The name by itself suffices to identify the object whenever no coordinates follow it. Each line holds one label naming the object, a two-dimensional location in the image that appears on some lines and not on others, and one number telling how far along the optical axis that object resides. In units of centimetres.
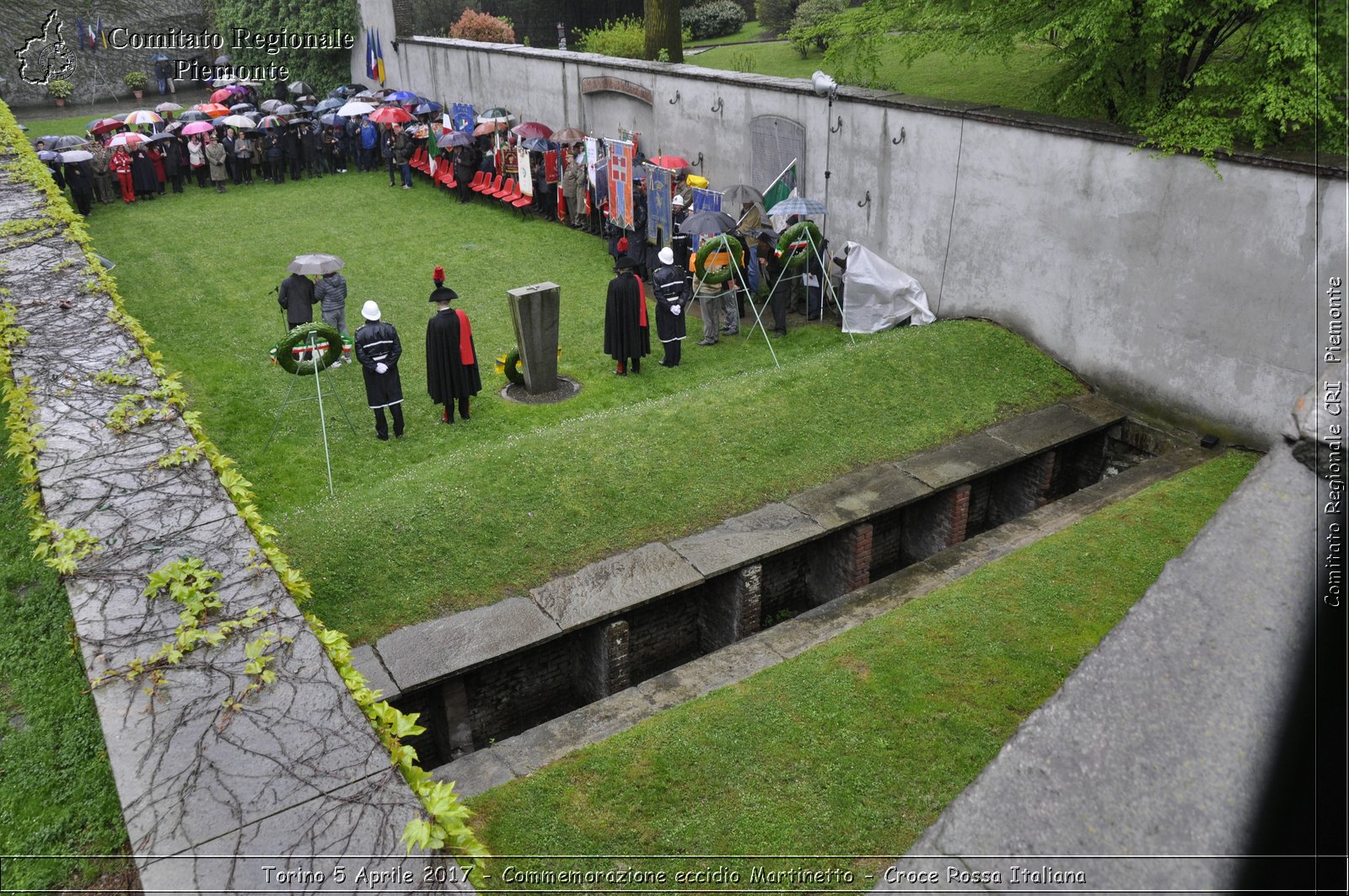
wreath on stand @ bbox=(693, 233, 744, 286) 1345
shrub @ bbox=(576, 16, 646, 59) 2266
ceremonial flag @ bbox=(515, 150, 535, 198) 1941
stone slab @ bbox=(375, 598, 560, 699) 730
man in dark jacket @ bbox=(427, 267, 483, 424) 1117
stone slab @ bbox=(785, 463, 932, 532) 924
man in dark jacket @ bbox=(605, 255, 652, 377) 1253
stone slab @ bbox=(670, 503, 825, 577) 861
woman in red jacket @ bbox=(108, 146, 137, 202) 2123
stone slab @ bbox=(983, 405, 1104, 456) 1048
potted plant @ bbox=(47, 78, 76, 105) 3212
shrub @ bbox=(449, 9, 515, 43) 2578
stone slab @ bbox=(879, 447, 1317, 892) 200
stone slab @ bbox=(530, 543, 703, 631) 798
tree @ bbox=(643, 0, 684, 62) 1847
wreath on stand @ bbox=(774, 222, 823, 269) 1368
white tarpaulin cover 1339
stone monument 1175
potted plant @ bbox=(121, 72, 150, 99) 3394
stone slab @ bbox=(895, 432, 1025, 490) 985
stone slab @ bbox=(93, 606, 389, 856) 417
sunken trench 764
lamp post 1399
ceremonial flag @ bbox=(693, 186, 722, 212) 1564
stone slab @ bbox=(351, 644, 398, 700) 709
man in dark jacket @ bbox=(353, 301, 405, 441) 1086
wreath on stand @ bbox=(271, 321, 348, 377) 1055
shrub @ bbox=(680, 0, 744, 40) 2827
